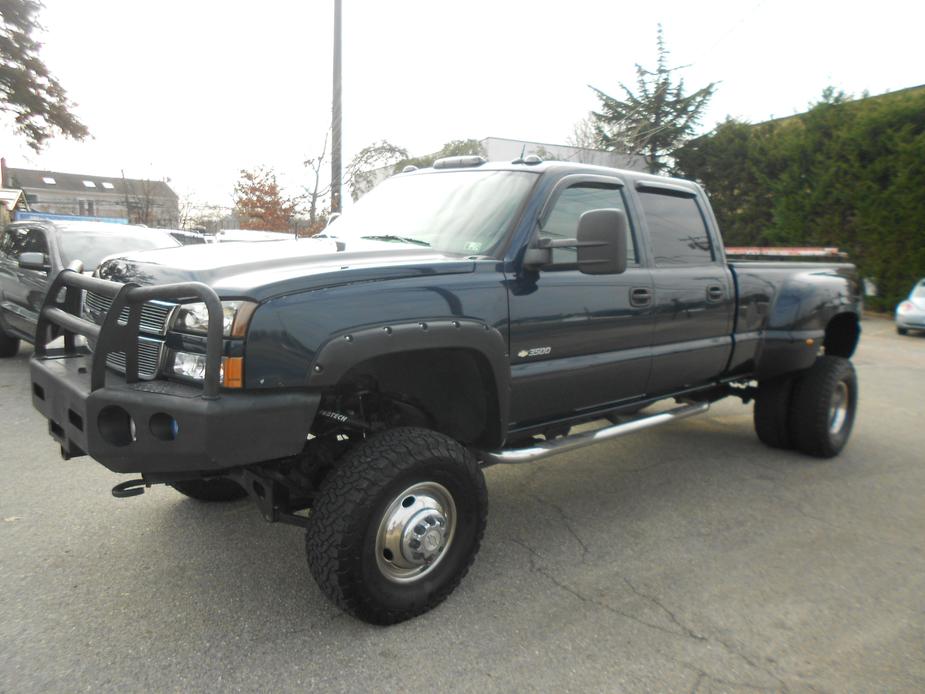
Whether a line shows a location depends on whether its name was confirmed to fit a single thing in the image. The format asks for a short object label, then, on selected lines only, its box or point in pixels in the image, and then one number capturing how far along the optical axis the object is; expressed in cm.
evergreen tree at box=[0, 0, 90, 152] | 1847
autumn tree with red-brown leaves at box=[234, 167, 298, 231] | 1812
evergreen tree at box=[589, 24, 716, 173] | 1663
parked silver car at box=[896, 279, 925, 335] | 1382
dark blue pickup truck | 255
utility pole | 1200
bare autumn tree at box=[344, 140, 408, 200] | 1555
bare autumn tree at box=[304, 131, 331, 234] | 1344
